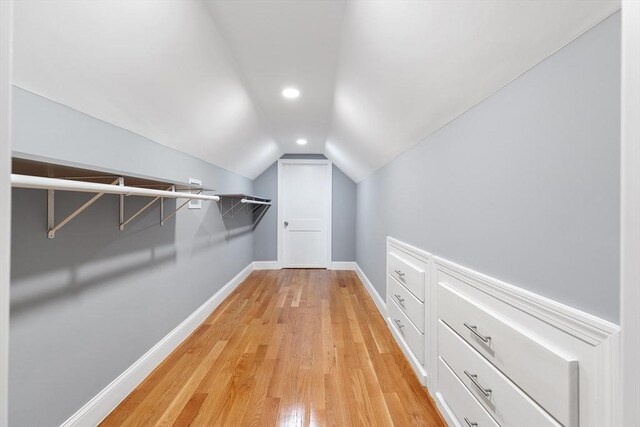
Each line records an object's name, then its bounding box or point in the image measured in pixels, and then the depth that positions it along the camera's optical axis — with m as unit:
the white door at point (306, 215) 5.45
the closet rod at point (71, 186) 0.72
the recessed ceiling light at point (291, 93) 2.60
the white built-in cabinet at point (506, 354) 0.74
